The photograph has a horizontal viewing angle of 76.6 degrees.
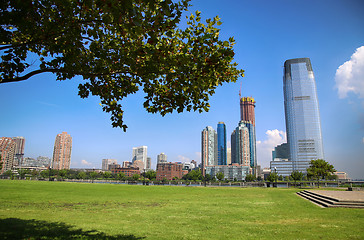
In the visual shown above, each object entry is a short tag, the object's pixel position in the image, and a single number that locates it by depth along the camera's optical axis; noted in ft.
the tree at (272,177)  309.63
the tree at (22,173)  457.14
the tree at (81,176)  536.83
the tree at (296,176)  272.56
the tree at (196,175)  554.09
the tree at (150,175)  469.57
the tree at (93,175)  558.28
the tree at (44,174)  537.16
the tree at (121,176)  544.21
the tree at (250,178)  548.47
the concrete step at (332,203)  61.57
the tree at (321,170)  212.84
